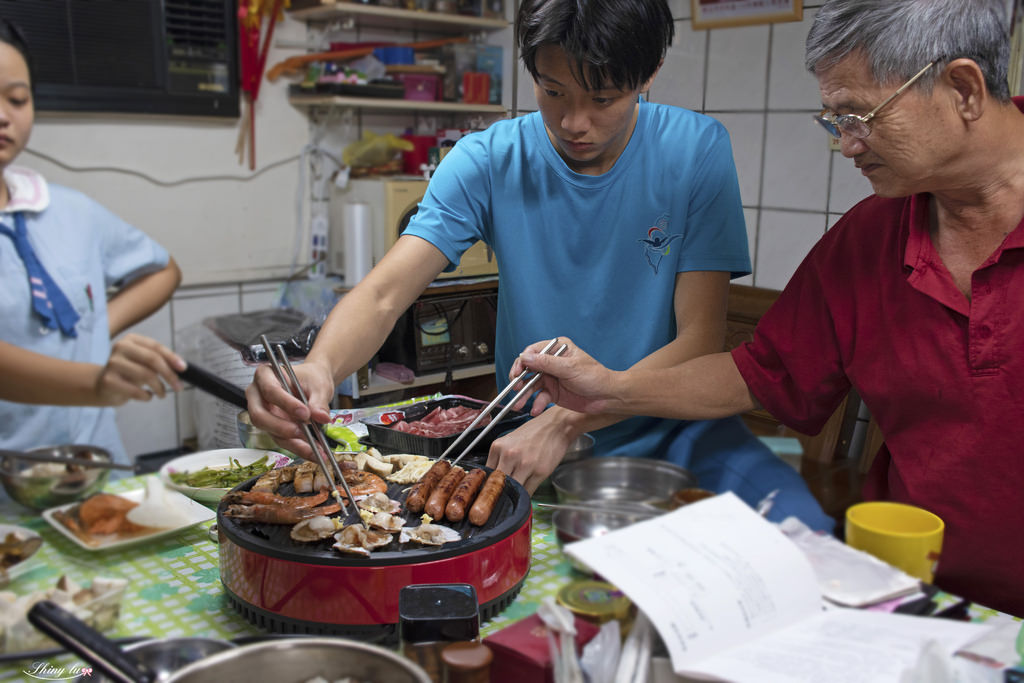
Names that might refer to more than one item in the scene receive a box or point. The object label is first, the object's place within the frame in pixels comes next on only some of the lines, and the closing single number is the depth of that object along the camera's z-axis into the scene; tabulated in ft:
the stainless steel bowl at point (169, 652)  2.51
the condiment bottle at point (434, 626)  2.71
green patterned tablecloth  2.47
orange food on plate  2.52
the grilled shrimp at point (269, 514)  3.25
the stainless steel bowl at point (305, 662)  2.42
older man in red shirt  3.15
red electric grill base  2.91
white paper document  2.48
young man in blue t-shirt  3.63
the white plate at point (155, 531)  2.50
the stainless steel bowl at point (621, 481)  2.87
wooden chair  3.12
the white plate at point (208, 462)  2.72
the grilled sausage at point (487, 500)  3.37
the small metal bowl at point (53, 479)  2.40
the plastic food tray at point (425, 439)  3.99
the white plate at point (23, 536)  2.45
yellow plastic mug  2.81
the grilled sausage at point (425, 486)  3.47
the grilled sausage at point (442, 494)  3.41
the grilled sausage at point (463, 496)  3.39
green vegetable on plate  2.92
